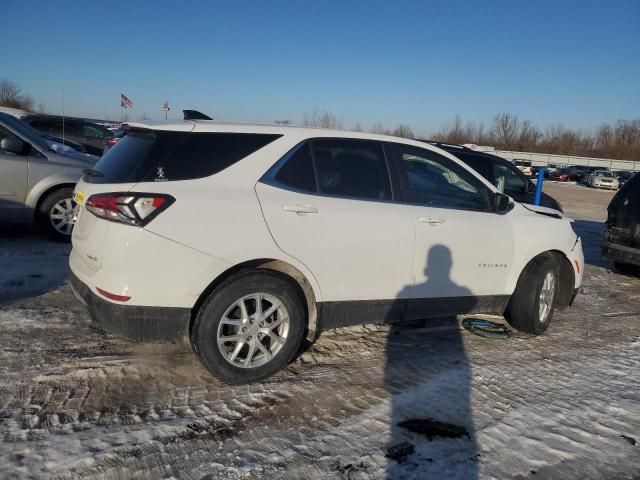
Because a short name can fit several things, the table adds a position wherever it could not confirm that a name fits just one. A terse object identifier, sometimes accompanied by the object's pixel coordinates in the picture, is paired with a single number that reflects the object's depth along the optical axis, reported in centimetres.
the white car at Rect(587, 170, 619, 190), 3906
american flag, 2090
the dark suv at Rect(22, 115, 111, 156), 1680
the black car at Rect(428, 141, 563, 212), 878
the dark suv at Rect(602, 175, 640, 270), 741
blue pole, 923
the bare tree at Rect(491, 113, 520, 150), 9456
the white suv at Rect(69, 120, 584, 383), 321
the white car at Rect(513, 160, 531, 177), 4022
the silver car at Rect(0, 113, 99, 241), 677
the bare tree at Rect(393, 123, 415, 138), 6886
